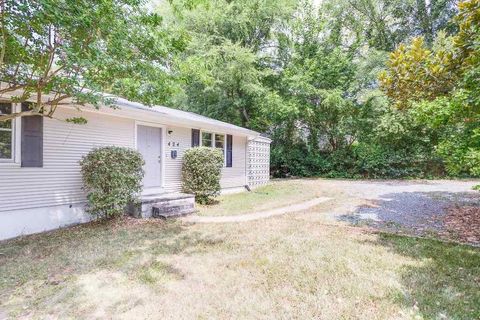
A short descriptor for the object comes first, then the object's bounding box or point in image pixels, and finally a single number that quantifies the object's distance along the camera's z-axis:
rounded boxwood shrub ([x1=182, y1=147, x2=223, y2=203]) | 9.10
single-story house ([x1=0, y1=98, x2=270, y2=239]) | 5.73
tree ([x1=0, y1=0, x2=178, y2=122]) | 3.81
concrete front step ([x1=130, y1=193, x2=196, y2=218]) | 7.29
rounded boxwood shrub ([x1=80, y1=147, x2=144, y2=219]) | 6.34
